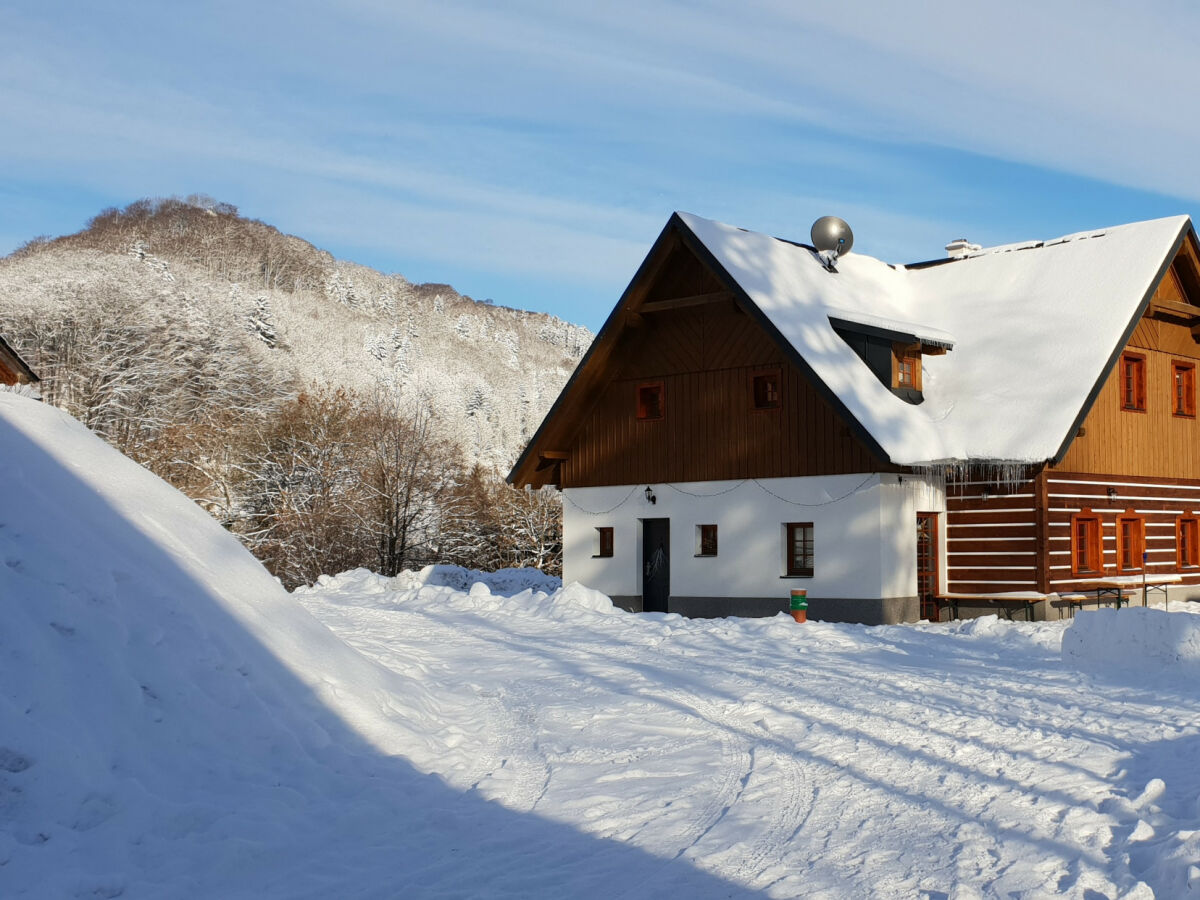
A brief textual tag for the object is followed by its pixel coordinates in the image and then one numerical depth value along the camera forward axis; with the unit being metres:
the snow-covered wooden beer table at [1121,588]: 21.36
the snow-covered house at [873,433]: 21.22
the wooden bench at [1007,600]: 21.03
